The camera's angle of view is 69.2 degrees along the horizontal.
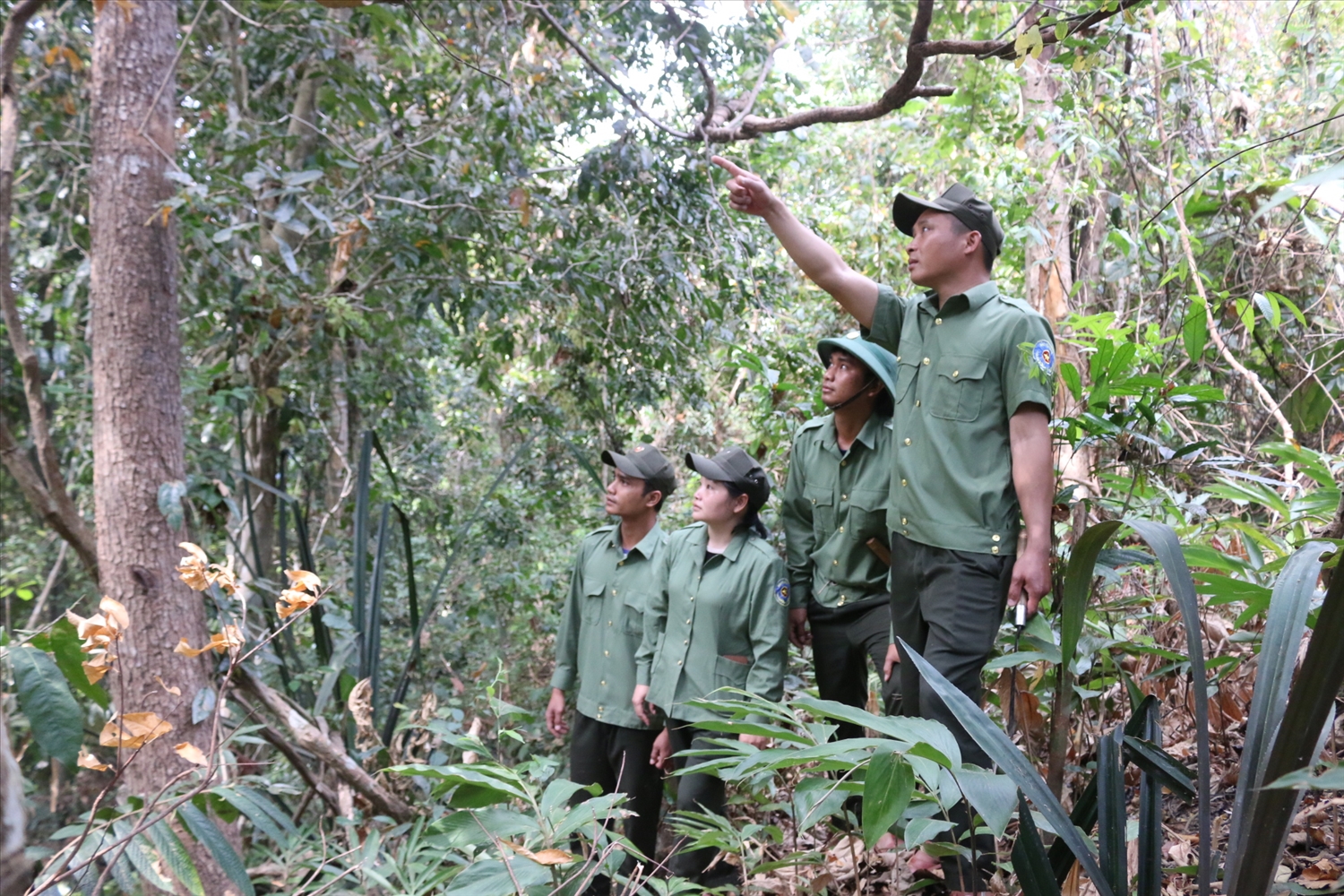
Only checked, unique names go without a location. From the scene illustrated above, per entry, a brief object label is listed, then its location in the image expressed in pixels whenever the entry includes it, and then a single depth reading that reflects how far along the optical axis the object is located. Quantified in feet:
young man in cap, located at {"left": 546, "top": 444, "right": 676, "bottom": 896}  10.71
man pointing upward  6.91
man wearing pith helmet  9.06
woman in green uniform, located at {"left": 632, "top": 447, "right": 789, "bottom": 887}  9.70
